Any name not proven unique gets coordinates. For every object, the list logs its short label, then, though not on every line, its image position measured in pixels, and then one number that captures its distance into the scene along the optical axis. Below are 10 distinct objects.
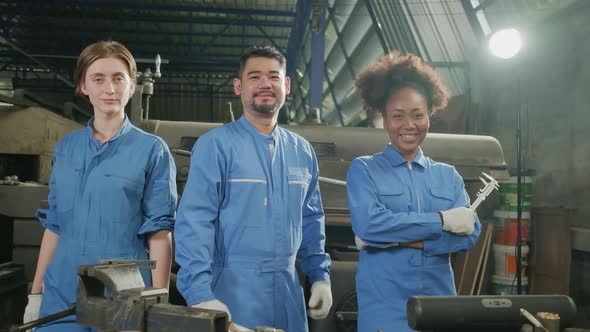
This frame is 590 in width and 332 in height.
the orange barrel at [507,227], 3.08
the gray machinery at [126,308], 0.83
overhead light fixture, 2.85
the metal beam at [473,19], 4.44
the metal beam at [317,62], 5.70
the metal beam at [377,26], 5.87
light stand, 2.85
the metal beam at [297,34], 6.53
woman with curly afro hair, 1.52
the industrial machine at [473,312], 0.91
